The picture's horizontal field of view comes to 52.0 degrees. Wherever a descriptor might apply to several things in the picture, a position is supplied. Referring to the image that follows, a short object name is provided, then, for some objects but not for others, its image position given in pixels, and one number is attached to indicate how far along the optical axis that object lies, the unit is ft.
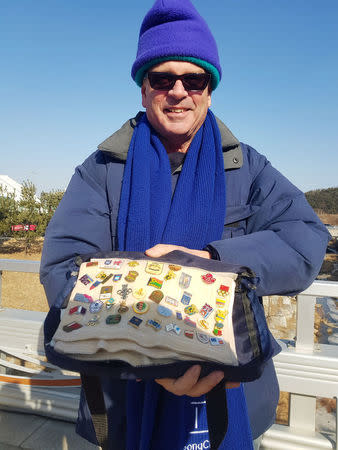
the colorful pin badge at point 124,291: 3.41
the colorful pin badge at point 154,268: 3.49
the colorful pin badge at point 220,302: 3.33
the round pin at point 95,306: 3.37
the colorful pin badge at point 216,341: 3.11
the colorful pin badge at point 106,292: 3.45
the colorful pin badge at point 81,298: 3.48
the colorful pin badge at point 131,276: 3.49
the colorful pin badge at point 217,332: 3.18
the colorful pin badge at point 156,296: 3.36
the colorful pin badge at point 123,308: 3.31
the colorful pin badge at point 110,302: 3.37
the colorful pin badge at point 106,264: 3.65
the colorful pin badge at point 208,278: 3.41
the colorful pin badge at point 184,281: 3.39
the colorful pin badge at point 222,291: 3.36
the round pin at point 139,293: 3.37
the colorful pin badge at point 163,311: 3.25
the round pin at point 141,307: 3.27
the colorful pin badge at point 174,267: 3.46
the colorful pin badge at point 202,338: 3.10
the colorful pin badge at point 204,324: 3.20
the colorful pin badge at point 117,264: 3.61
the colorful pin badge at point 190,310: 3.28
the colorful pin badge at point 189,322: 3.19
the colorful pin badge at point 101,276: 3.59
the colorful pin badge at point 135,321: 3.18
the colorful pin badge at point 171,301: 3.32
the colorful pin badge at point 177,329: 3.13
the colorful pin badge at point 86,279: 3.59
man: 3.97
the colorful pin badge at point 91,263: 3.70
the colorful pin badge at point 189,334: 3.11
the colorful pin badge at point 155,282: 3.42
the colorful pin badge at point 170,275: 3.43
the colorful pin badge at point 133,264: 3.58
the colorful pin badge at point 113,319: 3.23
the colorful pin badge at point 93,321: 3.26
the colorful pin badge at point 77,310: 3.42
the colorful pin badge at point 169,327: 3.14
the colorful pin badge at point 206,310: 3.28
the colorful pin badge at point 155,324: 3.16
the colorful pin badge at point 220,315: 3.27
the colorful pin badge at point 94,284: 3.55
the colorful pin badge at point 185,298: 3.35
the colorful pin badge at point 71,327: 3.30
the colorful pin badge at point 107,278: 3.57
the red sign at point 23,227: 80.29
